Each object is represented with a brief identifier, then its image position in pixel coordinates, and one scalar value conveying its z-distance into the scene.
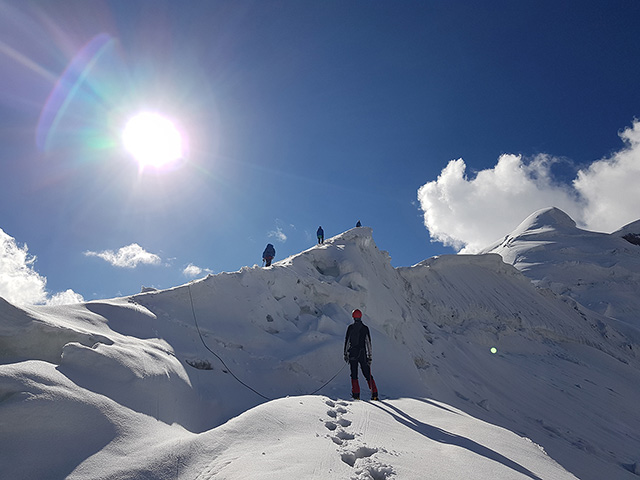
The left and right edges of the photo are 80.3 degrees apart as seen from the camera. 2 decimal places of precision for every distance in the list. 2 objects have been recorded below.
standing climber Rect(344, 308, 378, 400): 6.55
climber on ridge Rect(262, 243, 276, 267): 13.66
